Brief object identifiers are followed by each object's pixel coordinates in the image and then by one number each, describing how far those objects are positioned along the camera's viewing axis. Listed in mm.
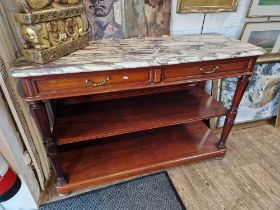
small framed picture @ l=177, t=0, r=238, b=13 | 1396
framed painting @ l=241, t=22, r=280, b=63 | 1621
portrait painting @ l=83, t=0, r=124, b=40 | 1247
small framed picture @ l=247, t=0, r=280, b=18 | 1526
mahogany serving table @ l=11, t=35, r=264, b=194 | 974
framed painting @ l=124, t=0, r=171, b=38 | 1321
